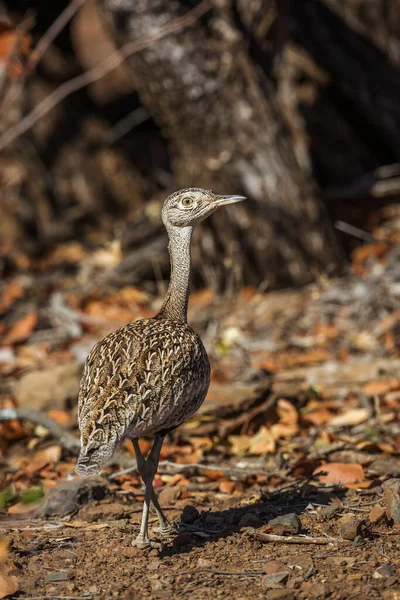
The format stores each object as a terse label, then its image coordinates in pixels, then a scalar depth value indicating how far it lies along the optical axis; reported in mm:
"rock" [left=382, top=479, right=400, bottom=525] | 9773
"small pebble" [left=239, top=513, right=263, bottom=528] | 10008
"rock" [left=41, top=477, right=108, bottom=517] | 10930
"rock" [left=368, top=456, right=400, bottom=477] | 11672
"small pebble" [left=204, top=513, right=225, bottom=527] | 10239
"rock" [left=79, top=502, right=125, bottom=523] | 10672
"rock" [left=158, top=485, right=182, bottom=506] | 11452
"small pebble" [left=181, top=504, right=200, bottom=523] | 10414
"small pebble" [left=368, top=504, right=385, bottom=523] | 9781
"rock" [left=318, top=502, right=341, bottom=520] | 10180
